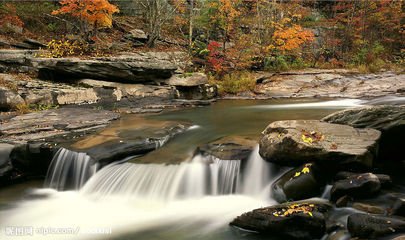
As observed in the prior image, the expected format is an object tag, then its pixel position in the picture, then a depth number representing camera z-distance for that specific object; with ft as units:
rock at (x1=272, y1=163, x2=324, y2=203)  18.15
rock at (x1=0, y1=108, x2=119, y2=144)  26.63
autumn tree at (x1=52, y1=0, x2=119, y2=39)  46.26
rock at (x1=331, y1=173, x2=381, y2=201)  16.26
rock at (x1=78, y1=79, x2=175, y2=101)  42.73
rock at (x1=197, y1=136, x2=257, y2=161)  21.98
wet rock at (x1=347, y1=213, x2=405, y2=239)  13.32
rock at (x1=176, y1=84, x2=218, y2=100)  48.78
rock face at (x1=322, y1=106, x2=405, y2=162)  20.89
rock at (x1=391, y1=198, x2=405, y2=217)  14.56
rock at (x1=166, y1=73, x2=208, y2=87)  48.21
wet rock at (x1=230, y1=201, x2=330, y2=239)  14.97
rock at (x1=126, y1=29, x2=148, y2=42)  61.65
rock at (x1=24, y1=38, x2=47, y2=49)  50.52
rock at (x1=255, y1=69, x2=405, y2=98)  49.93
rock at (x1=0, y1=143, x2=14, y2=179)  23.71
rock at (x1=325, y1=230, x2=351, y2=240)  14.33
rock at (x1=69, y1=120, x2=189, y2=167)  23.30
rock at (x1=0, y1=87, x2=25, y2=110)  34.53
